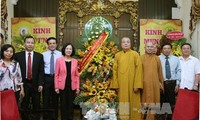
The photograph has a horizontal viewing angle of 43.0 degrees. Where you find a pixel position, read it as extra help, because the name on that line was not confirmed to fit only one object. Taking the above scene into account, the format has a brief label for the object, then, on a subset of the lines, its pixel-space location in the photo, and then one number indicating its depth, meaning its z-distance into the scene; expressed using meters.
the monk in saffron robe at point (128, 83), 3.74
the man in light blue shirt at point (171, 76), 3.92
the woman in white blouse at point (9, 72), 3.15
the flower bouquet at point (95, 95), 3.68
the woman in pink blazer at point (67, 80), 3.57
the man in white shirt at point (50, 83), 3.75
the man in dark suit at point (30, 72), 3.51
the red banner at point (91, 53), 4.03
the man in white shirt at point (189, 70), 3.73
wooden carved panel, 5.43
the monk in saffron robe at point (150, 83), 3.72
